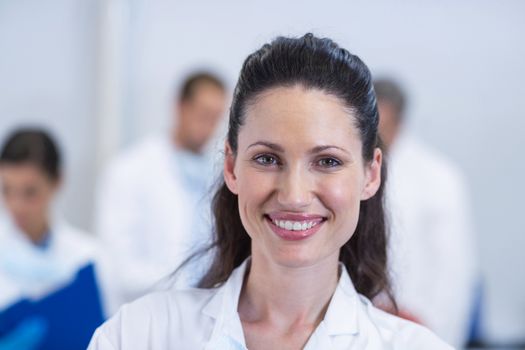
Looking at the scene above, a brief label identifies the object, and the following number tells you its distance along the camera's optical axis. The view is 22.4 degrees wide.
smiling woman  1.31
